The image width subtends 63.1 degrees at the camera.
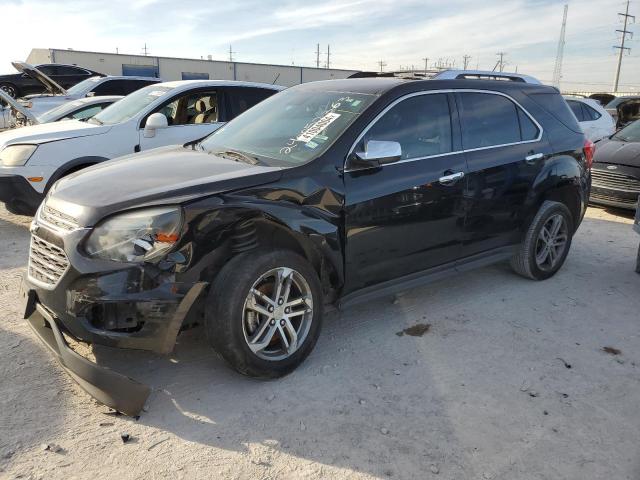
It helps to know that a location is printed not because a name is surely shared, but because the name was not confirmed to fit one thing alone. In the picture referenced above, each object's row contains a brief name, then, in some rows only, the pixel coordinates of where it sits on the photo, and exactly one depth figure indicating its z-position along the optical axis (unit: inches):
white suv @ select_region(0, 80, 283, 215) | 228.8
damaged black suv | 108.4
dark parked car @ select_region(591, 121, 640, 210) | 304.5
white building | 1589.6
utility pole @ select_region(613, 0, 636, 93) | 2600.9
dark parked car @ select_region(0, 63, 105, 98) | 740.6
